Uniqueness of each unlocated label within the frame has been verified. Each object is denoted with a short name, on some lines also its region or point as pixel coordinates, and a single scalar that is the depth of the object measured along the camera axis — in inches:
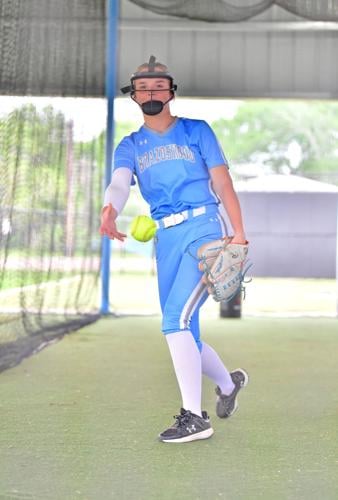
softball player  245.6
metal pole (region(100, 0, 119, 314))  656.4
